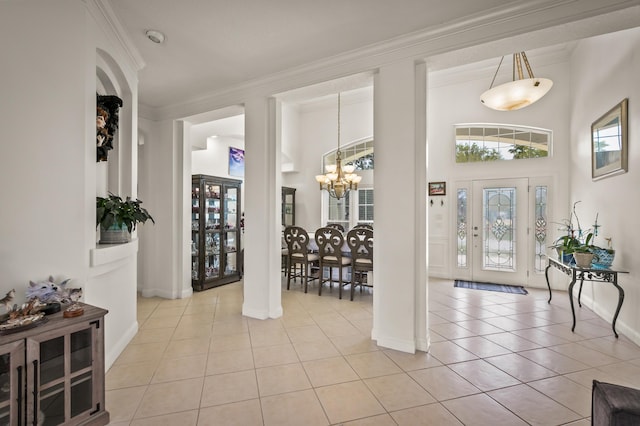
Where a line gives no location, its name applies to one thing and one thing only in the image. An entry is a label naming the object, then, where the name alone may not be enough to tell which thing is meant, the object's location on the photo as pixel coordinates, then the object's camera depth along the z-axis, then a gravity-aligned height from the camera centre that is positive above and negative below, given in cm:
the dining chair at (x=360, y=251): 440 -52
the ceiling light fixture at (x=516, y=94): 326 +135
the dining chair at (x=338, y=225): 659 -22
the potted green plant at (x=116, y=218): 244 -3
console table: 307 -63
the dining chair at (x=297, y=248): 484 -54
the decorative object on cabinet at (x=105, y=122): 232 +71
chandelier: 546 +66
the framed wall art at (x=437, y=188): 590 +52
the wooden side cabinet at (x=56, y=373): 144 -82
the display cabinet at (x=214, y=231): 491 -28
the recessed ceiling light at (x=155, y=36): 266 +157
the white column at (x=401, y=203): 276 +11
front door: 531 -28
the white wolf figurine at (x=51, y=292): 176 -46
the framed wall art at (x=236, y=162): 628 +110
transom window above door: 520 +129
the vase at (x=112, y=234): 258 -17
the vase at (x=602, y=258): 326 -45
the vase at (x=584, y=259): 328 -47
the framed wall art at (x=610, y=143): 316 +82
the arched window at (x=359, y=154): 680 +136
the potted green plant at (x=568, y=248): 352 -38
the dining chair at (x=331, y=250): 456 -53
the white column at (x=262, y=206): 359 +10
